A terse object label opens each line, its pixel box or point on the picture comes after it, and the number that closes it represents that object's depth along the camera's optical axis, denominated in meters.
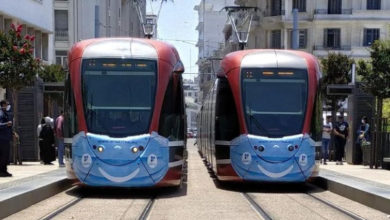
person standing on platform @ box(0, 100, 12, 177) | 16.25
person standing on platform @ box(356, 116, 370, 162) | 23.23
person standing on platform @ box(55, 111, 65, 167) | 21.92
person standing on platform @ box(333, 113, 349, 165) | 24.57
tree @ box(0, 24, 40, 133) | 22.03
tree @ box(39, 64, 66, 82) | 36.56
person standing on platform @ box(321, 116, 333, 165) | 24.79
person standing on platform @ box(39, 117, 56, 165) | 22.77
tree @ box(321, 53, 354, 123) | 41.88
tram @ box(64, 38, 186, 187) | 13.81
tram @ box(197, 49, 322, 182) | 14.99
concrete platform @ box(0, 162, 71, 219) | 11.59
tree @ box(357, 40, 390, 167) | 21.29
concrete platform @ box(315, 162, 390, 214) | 12.77
